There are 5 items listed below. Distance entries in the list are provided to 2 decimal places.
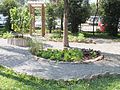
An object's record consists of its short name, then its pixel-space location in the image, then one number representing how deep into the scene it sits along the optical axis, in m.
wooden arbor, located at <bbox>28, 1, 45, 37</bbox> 9.46
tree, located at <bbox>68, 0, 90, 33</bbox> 10.01
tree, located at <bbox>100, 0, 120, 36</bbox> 9.63
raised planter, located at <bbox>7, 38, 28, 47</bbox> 7.06
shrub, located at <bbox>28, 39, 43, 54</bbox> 5.96
